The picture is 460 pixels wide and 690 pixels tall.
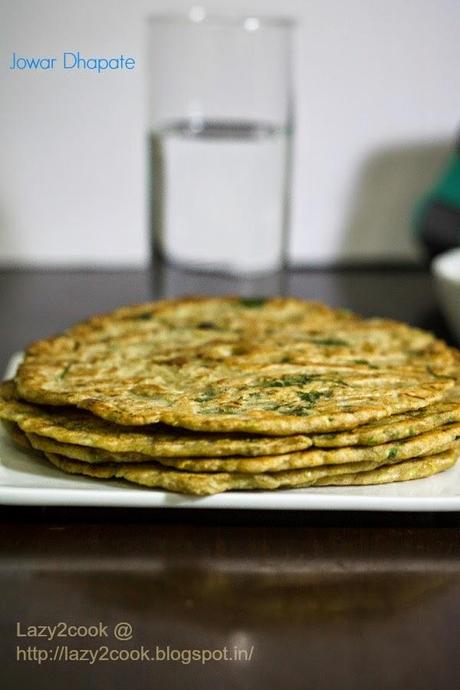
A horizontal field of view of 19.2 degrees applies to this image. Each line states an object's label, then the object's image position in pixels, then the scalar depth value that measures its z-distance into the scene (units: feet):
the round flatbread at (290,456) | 1.26
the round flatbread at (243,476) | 1.25
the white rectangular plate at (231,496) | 1.25
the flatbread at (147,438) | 1.26
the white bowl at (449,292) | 1.77
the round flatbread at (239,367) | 1.32
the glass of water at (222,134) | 2.15
